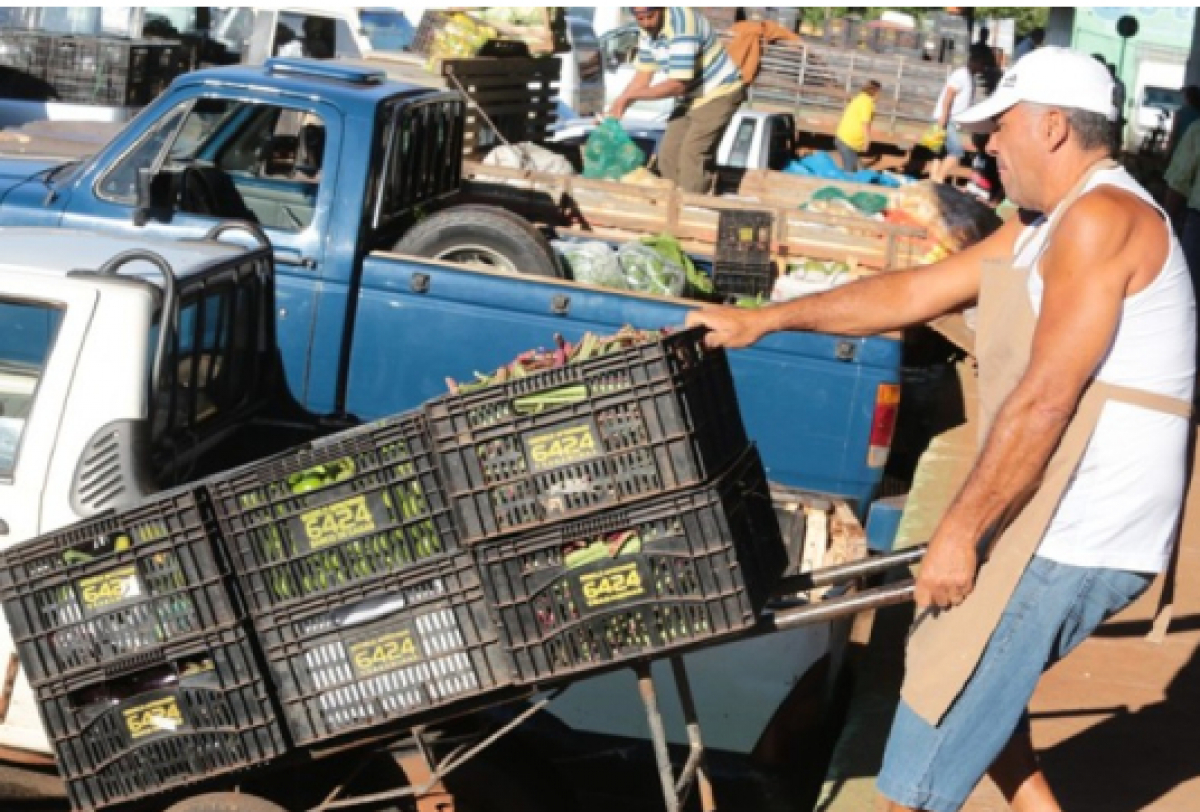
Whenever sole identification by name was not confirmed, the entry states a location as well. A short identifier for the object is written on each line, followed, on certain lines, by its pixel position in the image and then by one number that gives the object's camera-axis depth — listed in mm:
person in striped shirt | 11922
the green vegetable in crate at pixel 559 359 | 4105
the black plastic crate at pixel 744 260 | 9273
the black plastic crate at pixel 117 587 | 4332
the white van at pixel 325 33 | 20297
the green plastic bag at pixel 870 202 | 11305
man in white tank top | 3861
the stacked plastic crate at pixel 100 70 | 18844
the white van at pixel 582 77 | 19938
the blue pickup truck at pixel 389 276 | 7770
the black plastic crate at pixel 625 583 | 4117
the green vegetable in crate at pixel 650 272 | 8508
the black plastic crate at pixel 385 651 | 4281
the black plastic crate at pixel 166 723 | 4426
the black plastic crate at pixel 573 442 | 4070
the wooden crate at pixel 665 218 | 9766
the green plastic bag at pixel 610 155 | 11477
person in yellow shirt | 19375
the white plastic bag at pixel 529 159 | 10812
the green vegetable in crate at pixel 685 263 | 8922
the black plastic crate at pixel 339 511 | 4223
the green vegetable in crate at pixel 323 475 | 4242
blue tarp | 15213
